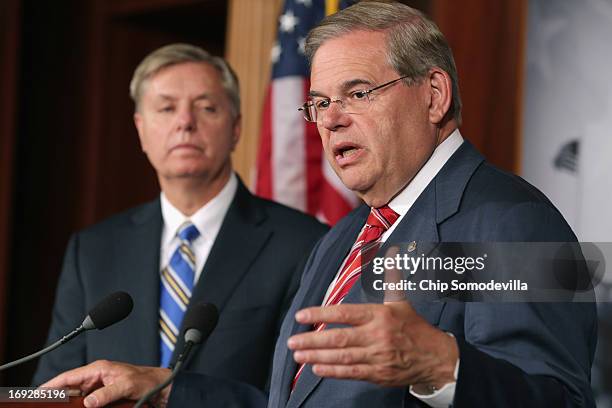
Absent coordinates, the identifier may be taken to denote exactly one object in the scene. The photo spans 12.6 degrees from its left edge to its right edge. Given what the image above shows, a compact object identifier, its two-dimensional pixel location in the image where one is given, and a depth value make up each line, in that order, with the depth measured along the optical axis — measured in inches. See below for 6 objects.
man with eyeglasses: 111.4
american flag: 161.7
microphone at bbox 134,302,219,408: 119.8
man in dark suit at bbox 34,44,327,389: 140.0
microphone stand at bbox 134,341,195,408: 115.8
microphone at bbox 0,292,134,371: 123.5
